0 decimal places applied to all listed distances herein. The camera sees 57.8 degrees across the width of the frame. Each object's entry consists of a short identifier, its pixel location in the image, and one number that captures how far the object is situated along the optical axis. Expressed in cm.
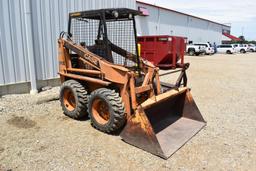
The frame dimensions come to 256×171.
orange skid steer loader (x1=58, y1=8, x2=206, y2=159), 392
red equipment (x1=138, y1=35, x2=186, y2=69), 789
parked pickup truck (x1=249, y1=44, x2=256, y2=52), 3993
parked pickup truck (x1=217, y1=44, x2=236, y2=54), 3334
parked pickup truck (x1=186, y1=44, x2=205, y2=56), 2730
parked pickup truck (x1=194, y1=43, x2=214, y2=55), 2837
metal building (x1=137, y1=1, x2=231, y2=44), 2109
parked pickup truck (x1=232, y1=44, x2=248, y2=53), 3635
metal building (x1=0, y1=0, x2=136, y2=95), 638
